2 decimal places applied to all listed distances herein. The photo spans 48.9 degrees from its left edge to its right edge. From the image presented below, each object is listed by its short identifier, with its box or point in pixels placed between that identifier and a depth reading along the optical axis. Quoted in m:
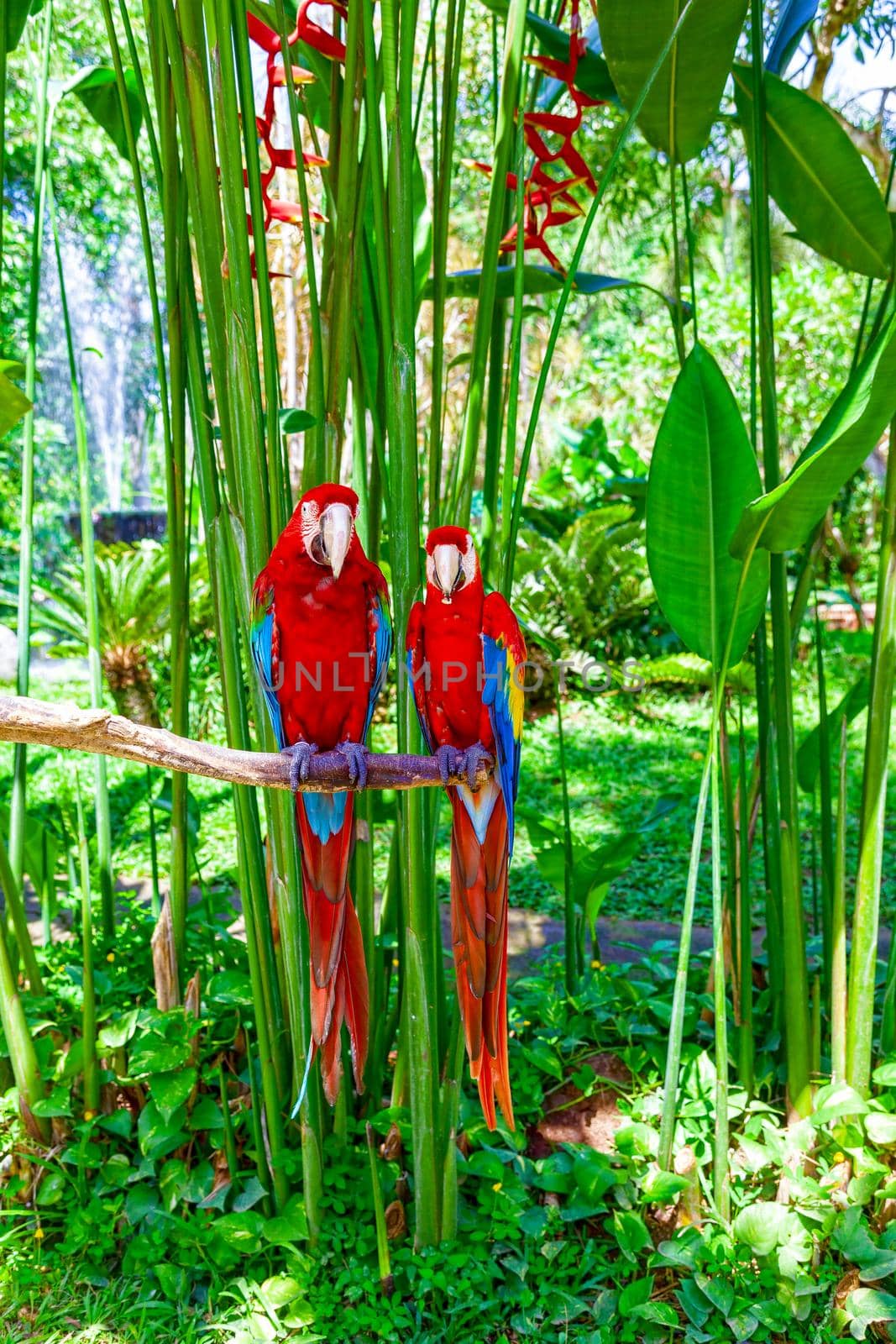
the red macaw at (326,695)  0.98
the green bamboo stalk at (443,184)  1.10
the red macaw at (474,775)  0.99
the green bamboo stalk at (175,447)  1.20
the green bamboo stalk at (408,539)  1.01
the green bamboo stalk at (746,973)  1.51
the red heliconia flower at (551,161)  1.17
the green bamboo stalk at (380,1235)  1.24
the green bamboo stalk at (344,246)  1.08
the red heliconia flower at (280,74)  1.04
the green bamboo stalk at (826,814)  1.56
